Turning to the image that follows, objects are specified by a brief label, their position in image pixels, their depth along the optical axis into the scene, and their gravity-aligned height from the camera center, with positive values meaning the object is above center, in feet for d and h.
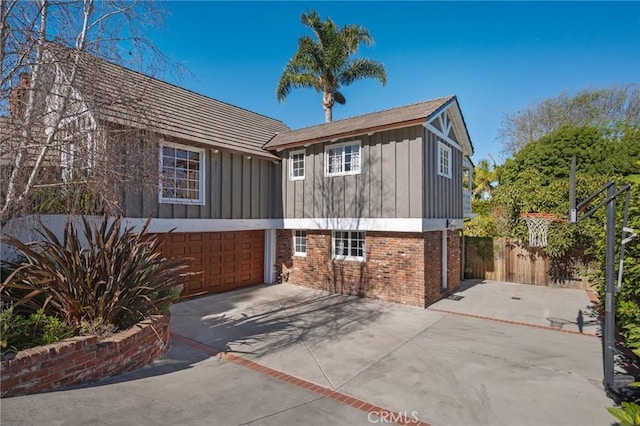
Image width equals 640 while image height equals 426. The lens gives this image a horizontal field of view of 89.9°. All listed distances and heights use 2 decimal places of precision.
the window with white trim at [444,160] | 35.31 +6.72
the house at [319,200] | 31.04 +1.86
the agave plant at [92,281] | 15.17 -3.10
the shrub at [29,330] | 12.86 -4.87
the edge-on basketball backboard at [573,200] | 15.26 +0.84
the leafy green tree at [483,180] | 83.56 +9.92
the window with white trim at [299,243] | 39.83 -3.13
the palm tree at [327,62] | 58.95 +29.21
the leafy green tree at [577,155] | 56.59 +12.06
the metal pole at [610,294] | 14.99 -3.64
